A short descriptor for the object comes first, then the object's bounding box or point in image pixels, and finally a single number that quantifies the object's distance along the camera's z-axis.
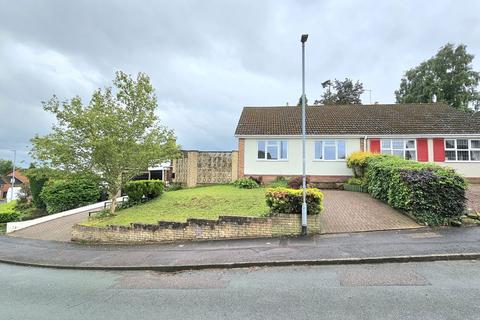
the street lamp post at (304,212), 9.02
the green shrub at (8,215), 18.94
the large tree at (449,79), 32.53
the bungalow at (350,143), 18.73
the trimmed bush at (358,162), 15.80
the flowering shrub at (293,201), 9.23
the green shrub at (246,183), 17.84
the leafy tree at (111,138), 12.03
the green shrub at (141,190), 15.61
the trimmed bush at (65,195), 19.20
